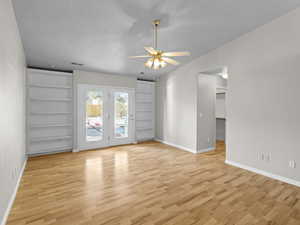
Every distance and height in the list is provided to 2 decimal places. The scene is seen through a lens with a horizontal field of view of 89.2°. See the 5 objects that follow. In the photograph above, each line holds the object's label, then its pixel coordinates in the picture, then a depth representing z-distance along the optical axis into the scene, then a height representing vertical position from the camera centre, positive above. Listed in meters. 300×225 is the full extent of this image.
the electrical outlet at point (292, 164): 2.79 -0.97
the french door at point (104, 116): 4.92 -0.17
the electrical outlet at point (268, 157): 3.12 -0.94
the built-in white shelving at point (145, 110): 6.07 +0.06
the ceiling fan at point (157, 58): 2.58 +0.95
